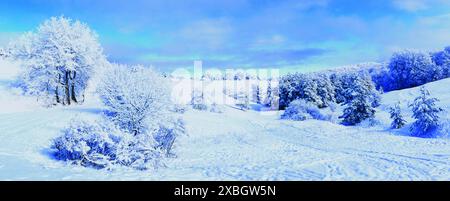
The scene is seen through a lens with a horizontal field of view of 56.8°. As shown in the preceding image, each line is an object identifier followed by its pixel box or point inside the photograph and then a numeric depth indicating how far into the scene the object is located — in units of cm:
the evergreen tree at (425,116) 1577
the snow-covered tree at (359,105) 2233
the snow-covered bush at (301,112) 2569
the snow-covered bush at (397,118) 1802
